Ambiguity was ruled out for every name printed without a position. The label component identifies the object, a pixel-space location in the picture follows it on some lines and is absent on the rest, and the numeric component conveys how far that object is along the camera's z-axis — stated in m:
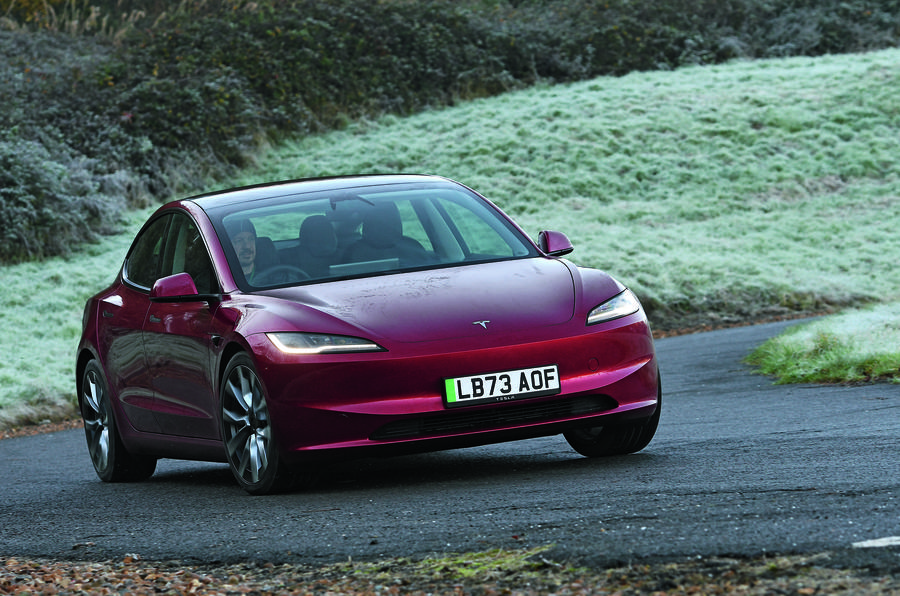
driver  14.84
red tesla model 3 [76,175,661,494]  12.95
